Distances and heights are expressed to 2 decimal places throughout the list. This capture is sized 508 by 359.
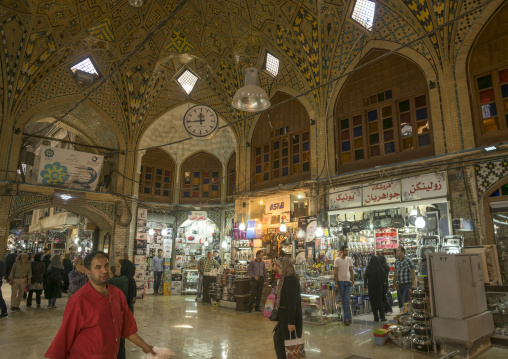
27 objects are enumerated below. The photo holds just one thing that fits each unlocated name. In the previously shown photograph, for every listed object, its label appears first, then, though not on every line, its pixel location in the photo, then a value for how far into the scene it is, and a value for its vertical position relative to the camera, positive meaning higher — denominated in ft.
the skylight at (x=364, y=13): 37.22 +25.20
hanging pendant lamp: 21.63 +9.49
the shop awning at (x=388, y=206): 30.83 +4.57
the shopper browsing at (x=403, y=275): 25.72 -1.40
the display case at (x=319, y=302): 26.22 -3.50
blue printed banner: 43.21 +10.52
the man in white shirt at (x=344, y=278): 25.87 -1.69
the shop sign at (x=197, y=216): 58.85 +6.26
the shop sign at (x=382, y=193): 33.48 +5.90
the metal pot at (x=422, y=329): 18.65 -3.83
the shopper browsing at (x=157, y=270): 45.73 -1.98
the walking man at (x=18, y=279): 30.63 -2.12
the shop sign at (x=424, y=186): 30.76 +6.01
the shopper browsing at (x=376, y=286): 25.72 -2.18
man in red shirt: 7.14 -1.39
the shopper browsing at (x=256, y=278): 32.48 -2.10
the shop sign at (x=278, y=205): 42.67 +5.98
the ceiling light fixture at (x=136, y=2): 28.39 +19.90
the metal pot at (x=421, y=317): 18.81 -3.20
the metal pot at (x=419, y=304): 19.07 -2.55
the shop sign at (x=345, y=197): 36.17 +5.91
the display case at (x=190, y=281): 47.52 -3.49
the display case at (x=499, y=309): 19.08 -2.93
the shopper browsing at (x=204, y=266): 39.86 -1.26
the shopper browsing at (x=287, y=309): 13.79 -2.09
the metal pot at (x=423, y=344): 18.38 -4.52
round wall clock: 32.32 +11.89
